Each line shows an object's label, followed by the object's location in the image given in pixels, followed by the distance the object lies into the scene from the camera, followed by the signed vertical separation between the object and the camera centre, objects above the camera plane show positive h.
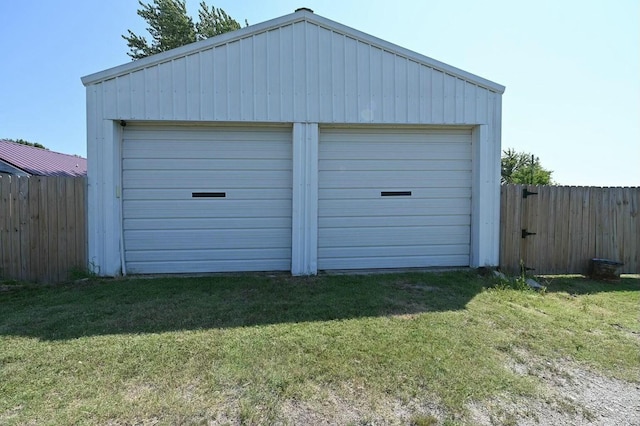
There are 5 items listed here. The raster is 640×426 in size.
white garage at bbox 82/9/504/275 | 5.99 +0.83
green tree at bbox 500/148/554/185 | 26.52 +2.96
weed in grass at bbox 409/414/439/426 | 2.29 -1.42
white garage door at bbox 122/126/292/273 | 6.29 +0.06
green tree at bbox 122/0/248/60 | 15.88 +7.95
